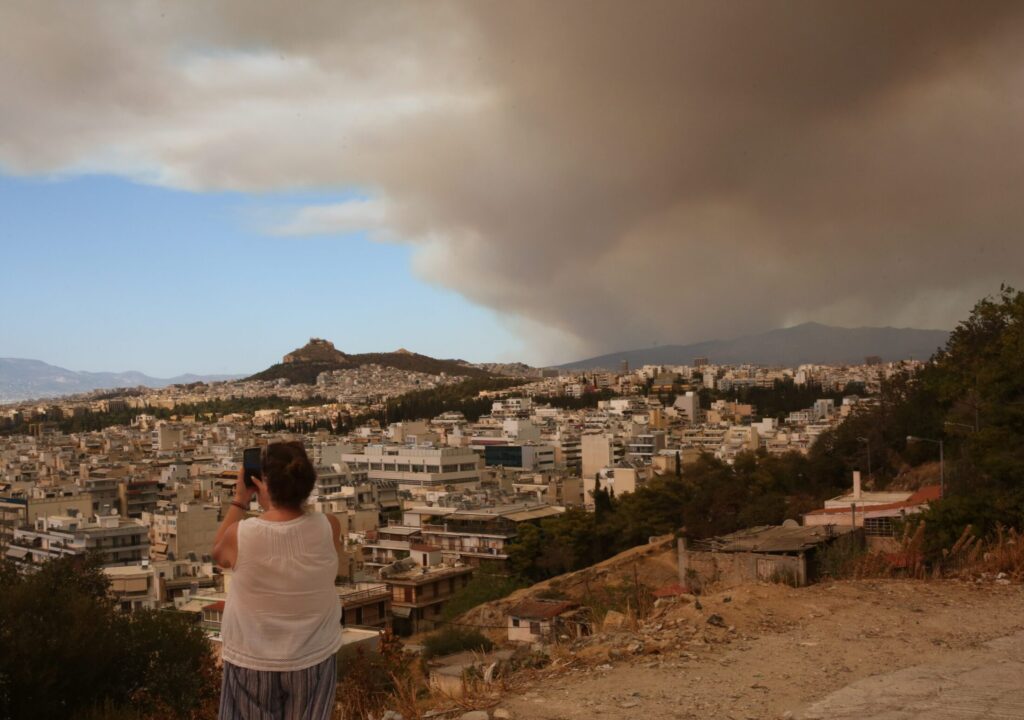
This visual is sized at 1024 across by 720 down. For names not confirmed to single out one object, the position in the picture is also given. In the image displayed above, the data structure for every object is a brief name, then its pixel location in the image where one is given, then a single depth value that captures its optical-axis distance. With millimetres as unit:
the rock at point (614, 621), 5800
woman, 2611
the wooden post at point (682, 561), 14980
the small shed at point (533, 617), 15641
